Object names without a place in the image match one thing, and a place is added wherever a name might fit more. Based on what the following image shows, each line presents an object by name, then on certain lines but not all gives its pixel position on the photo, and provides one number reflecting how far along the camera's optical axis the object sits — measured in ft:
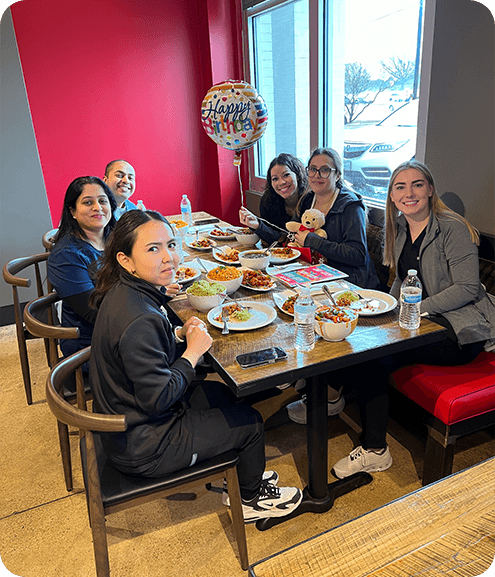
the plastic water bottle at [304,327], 4.81
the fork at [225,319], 5.30
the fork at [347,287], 6.01
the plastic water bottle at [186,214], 10.96
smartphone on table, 4.55
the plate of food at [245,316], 5.38
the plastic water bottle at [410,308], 5.12
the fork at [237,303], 5.87
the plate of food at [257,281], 6.61
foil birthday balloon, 9.58
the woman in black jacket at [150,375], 4.23
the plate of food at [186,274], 7.14
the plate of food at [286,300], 5.71
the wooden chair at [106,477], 4.01
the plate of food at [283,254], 7.84
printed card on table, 6.80
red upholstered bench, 5.48
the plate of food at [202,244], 9.17
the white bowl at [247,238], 9.13
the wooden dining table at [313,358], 4.48
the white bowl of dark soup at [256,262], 7.41
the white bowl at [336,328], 4.84
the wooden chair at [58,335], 5.66
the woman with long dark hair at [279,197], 9.26
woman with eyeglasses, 7.77
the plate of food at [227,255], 8.16
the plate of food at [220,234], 9.77
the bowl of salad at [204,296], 5.82
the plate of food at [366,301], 5.52
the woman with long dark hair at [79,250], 6.84
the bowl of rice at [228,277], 6.44
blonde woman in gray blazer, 6.05
